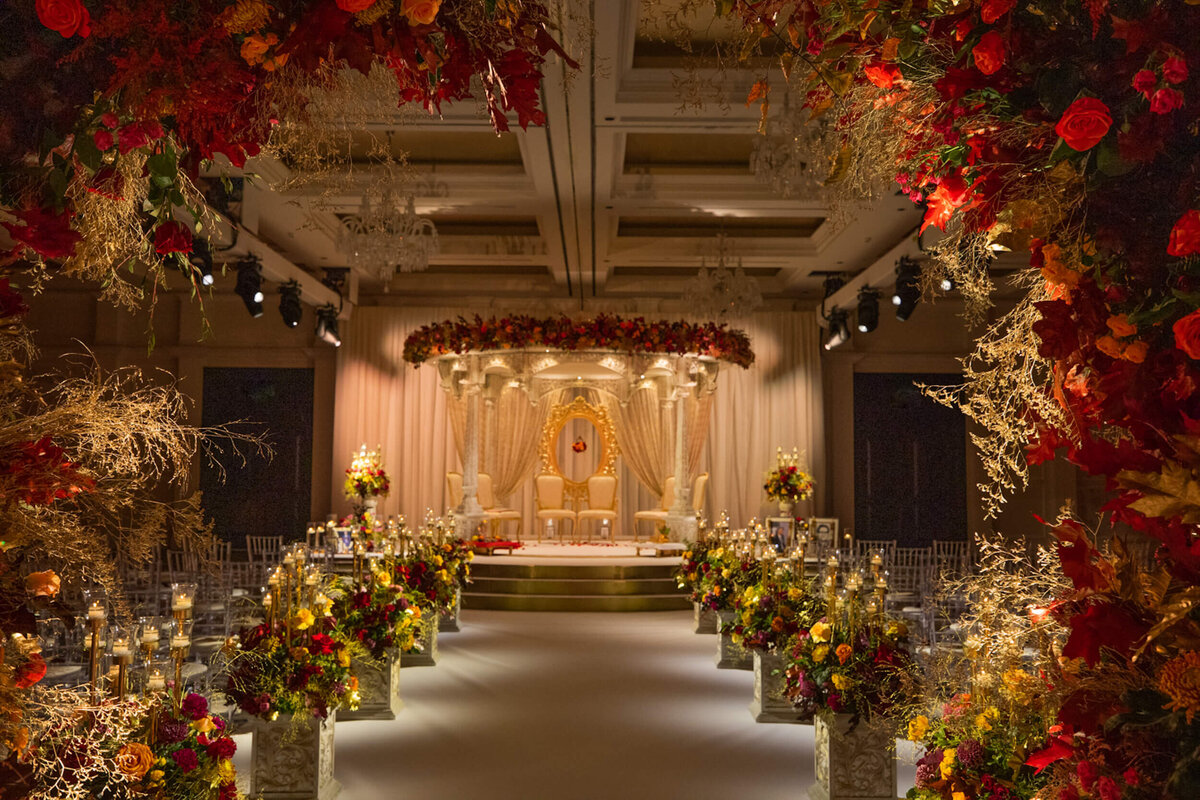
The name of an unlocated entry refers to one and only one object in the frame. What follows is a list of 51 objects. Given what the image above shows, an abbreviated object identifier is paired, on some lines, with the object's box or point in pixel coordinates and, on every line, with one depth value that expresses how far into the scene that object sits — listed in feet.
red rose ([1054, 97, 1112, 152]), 5.09
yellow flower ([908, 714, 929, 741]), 9.77
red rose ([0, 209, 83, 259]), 5.70
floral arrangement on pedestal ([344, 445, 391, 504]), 45.44
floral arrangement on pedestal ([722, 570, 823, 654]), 18.46
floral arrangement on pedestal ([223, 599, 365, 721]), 14.39
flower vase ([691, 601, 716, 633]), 32.22
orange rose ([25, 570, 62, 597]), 5.94
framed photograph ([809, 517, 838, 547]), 46.09
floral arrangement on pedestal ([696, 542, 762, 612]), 25.05
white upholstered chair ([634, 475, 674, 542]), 46.93
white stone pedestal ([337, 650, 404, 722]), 20.58
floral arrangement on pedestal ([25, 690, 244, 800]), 6.37
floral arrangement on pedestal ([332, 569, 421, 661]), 19.66
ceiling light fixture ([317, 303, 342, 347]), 46.24
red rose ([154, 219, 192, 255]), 6.34
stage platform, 37.27
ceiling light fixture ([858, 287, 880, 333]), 43.52
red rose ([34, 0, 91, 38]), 4.86
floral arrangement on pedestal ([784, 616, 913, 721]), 14.29
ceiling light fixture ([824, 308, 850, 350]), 46.52
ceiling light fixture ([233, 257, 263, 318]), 36.17
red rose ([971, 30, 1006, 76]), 5.44
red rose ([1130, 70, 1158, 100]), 4.92
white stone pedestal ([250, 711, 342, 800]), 14.92
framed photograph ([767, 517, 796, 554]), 44.75
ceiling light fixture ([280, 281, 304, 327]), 42.22
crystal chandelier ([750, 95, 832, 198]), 17.83
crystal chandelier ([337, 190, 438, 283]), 24.00
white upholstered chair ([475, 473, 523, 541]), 47.52
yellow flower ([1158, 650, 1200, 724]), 4.83
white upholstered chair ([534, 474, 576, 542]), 51.16
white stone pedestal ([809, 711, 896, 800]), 14.98
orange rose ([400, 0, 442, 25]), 5.34
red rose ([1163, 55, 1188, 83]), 4.81
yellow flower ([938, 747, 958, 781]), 8.97
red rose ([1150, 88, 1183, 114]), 4.83
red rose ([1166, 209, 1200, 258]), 4.77
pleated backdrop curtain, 51.65
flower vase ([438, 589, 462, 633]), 31.78
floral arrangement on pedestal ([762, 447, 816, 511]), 46.52
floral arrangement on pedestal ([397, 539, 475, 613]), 24.39
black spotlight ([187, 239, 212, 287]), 27.49
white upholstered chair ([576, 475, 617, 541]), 51.44
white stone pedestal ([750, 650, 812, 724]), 20.57
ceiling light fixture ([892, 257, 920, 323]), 36.91
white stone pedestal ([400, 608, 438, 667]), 25.99
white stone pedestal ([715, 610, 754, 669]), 26.22
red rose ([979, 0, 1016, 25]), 5.34
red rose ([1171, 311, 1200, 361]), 4.76
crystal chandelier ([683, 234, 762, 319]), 34.96
